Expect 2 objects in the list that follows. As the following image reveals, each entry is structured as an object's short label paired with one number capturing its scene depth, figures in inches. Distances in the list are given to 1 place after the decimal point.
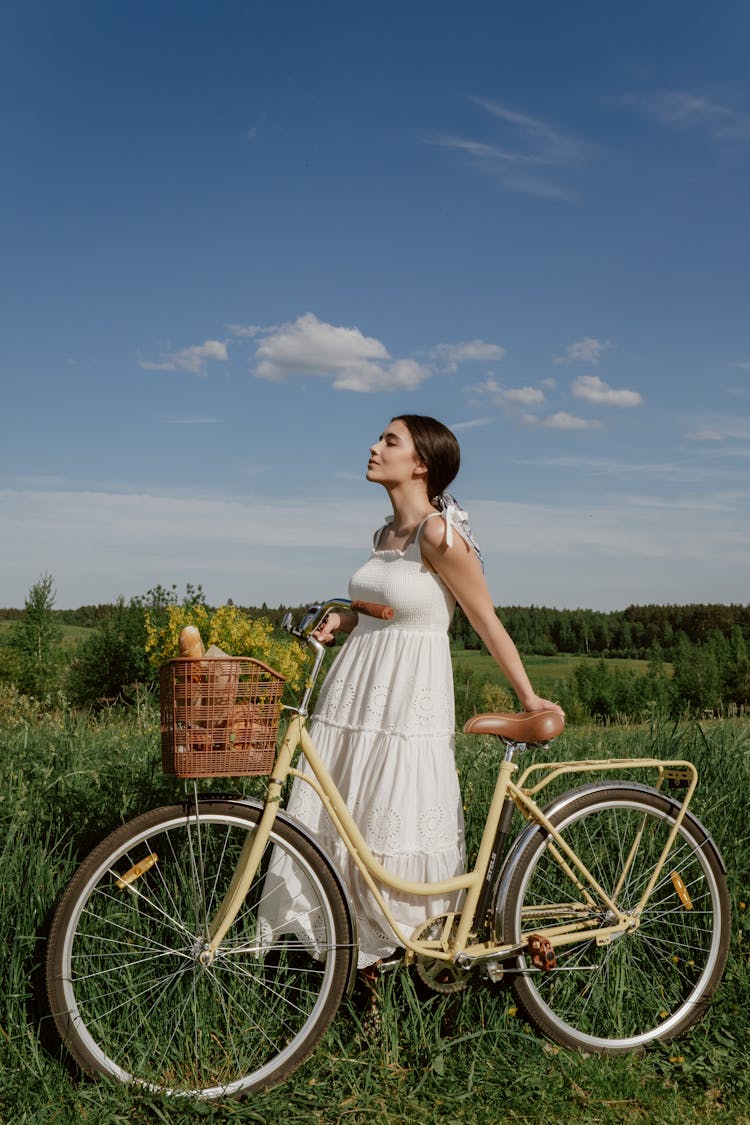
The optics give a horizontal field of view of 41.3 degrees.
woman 135.7
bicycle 125.2
